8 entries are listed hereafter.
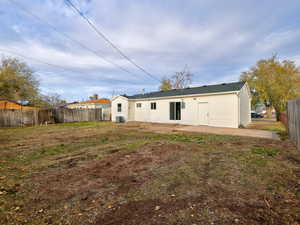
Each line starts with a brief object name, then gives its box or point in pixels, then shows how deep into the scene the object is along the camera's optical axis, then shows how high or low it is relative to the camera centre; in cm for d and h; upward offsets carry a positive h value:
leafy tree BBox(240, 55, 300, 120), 1714 +434
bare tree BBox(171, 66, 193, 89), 2792 +742
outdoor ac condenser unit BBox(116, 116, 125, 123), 1633 -54
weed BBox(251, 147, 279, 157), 439 -127
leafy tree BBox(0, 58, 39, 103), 1784 +472
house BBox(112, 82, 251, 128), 1023 +73
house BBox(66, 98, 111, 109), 3325 +286
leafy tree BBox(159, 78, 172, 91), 2979 +675
